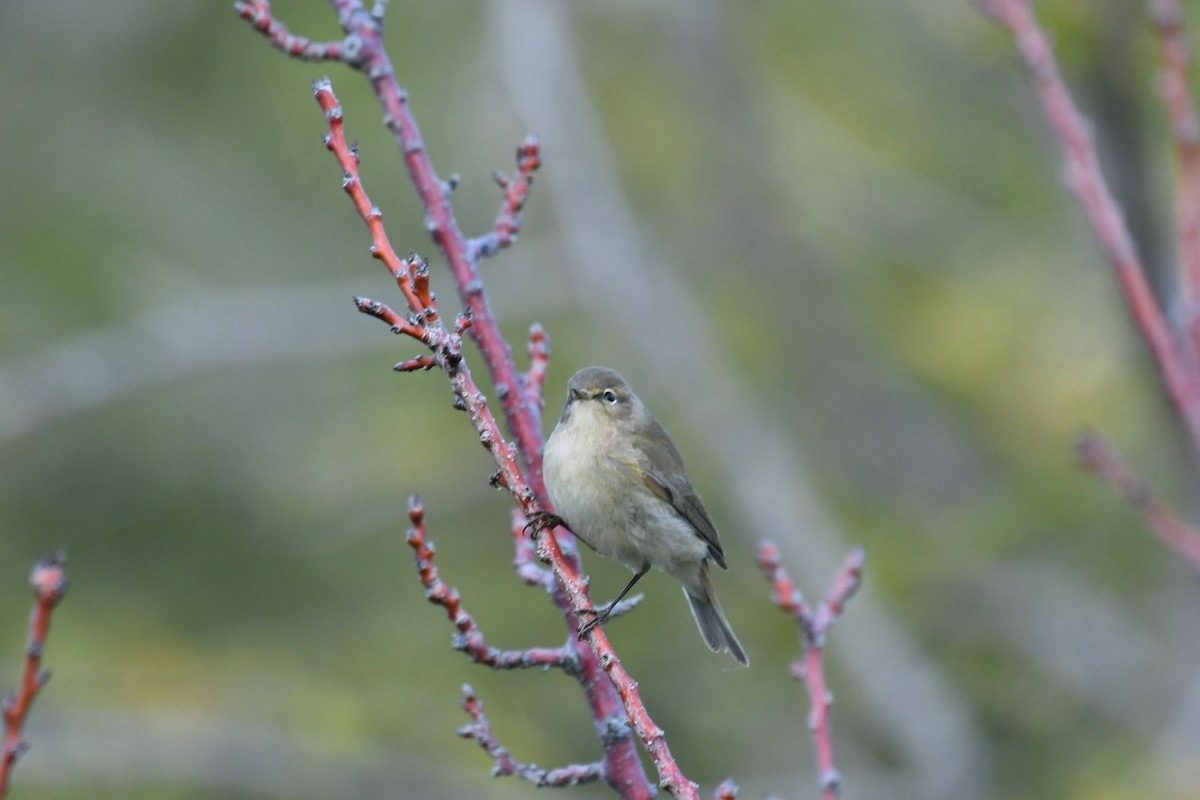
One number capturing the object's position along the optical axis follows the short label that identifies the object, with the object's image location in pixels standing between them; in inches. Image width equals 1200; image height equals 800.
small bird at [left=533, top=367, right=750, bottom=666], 323.3
